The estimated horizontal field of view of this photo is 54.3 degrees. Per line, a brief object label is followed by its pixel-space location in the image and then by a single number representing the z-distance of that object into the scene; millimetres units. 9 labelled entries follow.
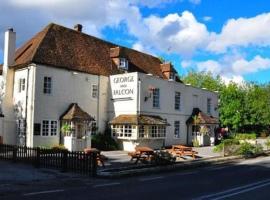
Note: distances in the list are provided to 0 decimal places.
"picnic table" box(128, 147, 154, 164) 13827
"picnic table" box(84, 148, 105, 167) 12366
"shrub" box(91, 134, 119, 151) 20206
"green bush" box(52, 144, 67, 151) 17979
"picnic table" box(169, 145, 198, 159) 16417
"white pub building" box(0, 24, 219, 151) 18813
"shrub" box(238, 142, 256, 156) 18535
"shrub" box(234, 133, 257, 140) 29464
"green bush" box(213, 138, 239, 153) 18429
